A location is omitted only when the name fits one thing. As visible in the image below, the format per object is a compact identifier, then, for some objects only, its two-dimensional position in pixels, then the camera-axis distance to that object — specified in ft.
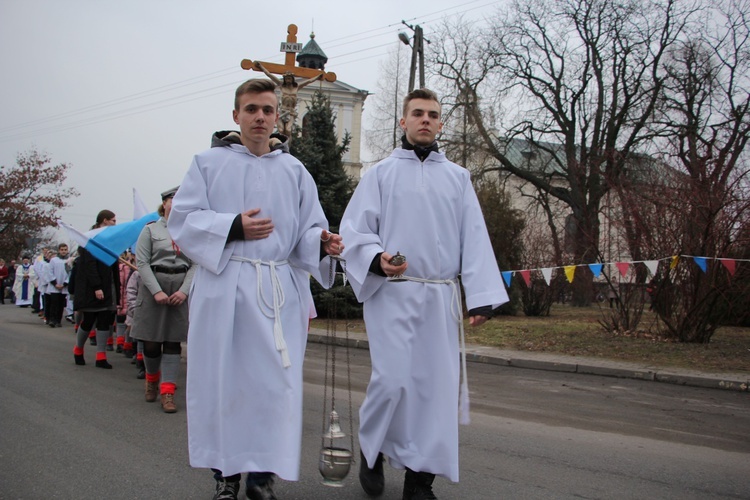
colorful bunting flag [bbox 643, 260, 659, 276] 38.60
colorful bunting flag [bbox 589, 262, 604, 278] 41.45
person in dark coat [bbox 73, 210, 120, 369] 29.35
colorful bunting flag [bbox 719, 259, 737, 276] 35.78
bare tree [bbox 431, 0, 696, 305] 89.66
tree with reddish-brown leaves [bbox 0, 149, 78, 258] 111.45
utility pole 79.46
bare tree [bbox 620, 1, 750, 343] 37.22
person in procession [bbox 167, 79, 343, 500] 11.37
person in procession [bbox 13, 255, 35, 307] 78.88
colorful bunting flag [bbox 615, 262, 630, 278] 40.36
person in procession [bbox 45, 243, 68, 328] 49.03
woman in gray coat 21.66
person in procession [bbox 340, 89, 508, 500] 12.23
